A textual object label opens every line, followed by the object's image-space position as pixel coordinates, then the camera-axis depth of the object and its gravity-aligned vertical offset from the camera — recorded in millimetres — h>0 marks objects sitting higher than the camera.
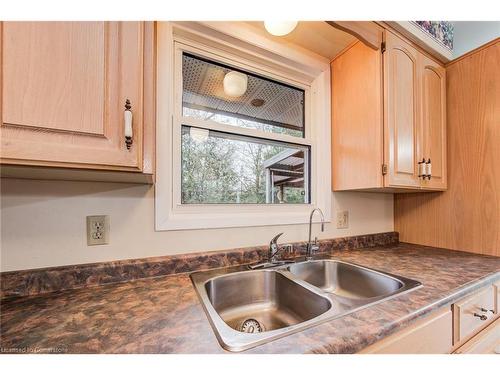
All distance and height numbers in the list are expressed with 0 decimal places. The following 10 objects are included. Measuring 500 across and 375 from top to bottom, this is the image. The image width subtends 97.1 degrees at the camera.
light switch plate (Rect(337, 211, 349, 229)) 1479 -194
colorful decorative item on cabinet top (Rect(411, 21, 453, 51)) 1304 +994
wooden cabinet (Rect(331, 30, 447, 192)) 1172 +424
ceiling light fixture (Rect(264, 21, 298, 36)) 1029 +786
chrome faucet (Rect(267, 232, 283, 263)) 1133 -298
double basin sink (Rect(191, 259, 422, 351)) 795 -428
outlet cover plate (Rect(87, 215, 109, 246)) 858 -150
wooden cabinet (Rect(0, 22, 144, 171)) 517 +256
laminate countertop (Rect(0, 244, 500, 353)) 493 -347
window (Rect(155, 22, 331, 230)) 1051 +325
